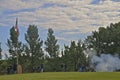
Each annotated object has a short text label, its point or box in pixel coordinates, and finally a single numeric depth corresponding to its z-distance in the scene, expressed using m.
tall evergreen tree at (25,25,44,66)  93.68
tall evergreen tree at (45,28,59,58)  99.25
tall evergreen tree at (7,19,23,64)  92.56
